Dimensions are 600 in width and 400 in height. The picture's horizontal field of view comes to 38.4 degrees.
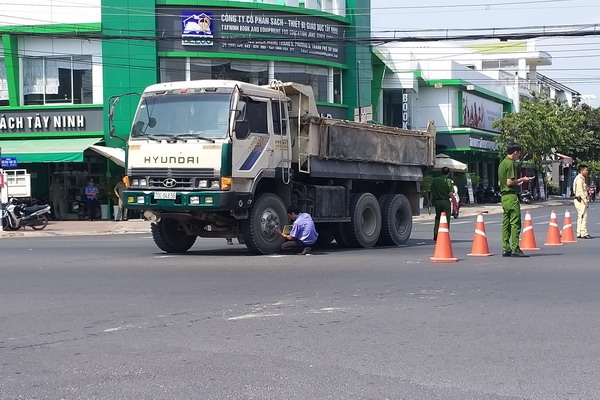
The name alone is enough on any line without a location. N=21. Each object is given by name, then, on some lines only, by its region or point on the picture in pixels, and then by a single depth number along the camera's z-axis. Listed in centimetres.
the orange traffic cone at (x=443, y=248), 1458
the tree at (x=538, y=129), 5272
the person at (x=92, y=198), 3252
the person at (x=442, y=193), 1927
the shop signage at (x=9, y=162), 2917
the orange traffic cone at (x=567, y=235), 1953
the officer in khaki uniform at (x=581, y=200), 2044
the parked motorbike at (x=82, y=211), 3347
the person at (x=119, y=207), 3135
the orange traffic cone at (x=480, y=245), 1560
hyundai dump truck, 1520
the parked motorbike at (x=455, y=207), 3410
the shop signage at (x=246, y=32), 3388
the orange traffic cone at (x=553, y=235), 1853
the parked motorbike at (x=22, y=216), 2691
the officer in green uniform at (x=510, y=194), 1470
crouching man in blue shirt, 1616
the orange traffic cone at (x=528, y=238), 1698
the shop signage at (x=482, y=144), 5312
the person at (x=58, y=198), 3438
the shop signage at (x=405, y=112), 4812
